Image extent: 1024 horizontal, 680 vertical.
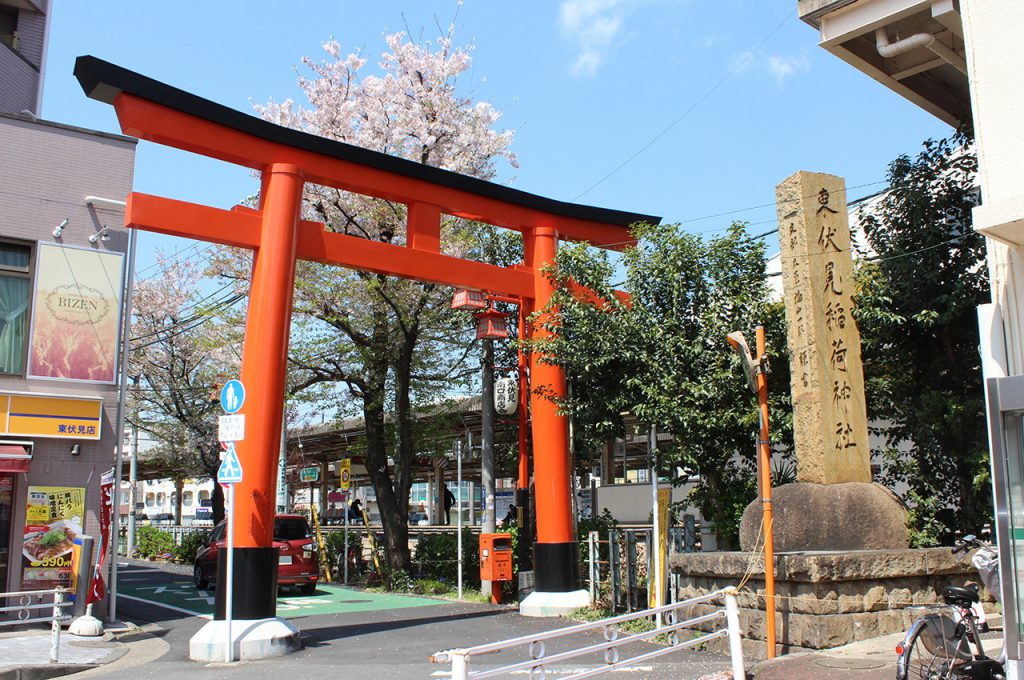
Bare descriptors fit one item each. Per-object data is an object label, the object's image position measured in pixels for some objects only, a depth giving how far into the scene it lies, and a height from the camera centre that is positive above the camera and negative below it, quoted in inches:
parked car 723.4 -49.7
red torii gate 446.0 +138.8
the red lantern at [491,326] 628.8 +114.1
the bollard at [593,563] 555.5 -45.4
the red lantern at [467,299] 577.9 +121.4
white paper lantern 655.8 +68.3
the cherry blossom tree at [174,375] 1110.4 +149.4
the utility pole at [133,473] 1180.2 +29.9
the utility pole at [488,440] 660.1 +36.9
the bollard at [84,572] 498.0 -41.2
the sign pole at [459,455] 679.4 +26.8
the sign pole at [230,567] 418.9 -34.6
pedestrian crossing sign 420.6 +11.4
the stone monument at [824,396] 396.8 +41.0
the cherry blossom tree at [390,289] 751.1 +164.3
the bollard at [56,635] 404.8 -61.0
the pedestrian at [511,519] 799.7 -25.9
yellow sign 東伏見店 512.4 +46.1
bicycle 273.6 -49.7
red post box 620.1 -45.8
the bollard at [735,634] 303.6 -49.1
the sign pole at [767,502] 357.4 -6.4
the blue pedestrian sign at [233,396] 434.0 +46.8
